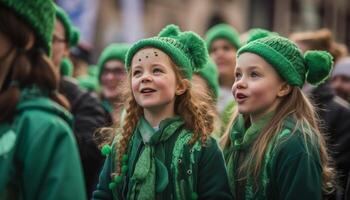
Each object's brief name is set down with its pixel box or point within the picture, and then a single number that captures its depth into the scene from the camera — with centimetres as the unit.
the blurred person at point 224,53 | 1233
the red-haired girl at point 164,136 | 671
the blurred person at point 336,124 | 1016
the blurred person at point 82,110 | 980
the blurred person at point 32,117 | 441
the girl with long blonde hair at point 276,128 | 683
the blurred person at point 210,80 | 938
